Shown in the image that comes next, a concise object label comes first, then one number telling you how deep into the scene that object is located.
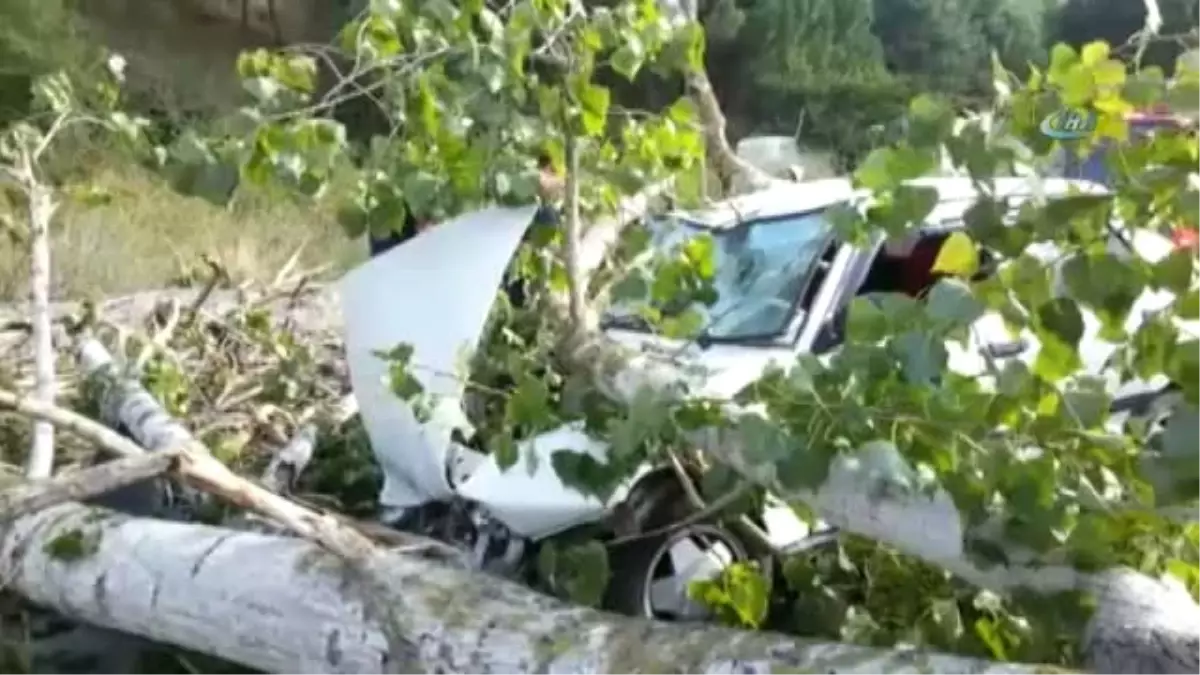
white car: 3.33
